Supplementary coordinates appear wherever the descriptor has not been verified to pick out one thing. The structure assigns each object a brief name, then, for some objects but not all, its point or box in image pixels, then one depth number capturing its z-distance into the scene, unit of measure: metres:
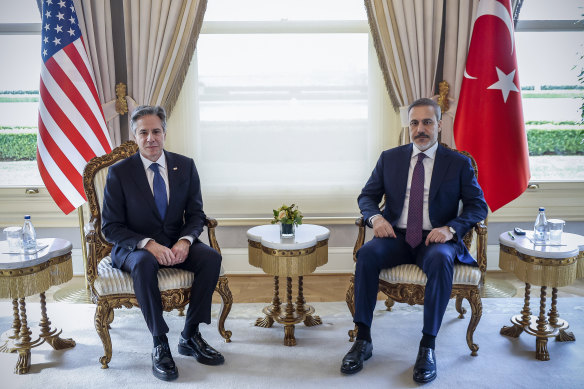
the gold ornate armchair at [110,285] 2.52
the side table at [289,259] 2.81
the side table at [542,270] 2.59
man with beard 2.49
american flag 3.55
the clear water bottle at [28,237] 2.69
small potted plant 2.93
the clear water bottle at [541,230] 2.78
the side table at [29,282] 2.47
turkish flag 3.59
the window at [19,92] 4.11
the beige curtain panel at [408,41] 3.82
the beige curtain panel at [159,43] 3.79
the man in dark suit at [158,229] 2.48
